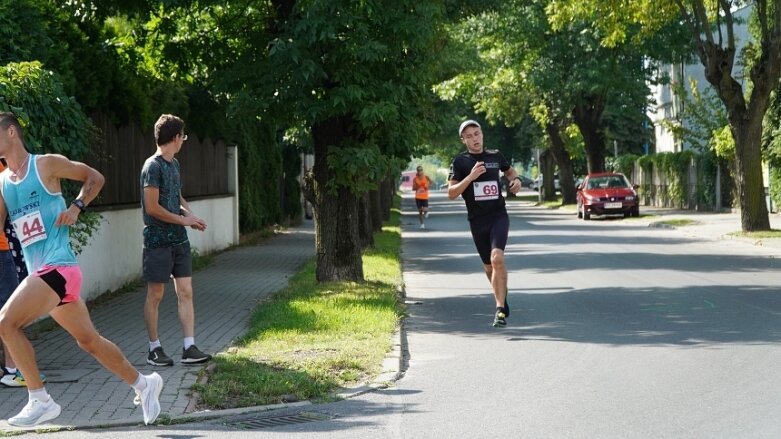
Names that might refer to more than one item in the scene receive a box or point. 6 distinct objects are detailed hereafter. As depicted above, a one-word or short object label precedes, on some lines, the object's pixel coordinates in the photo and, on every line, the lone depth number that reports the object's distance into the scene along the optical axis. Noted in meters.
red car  40.53
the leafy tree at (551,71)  45.41
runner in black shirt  11.97
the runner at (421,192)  36.75
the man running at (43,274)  7.01
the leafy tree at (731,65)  26.43
